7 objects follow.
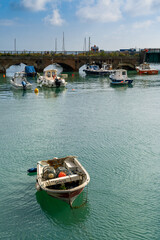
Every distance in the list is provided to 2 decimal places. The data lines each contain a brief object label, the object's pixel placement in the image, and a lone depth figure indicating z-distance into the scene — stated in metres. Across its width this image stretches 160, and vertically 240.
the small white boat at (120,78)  59.09
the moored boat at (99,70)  80.12
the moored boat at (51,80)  53.75
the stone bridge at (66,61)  77.31
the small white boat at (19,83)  51.38
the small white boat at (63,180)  12.52
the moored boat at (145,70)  84.73
